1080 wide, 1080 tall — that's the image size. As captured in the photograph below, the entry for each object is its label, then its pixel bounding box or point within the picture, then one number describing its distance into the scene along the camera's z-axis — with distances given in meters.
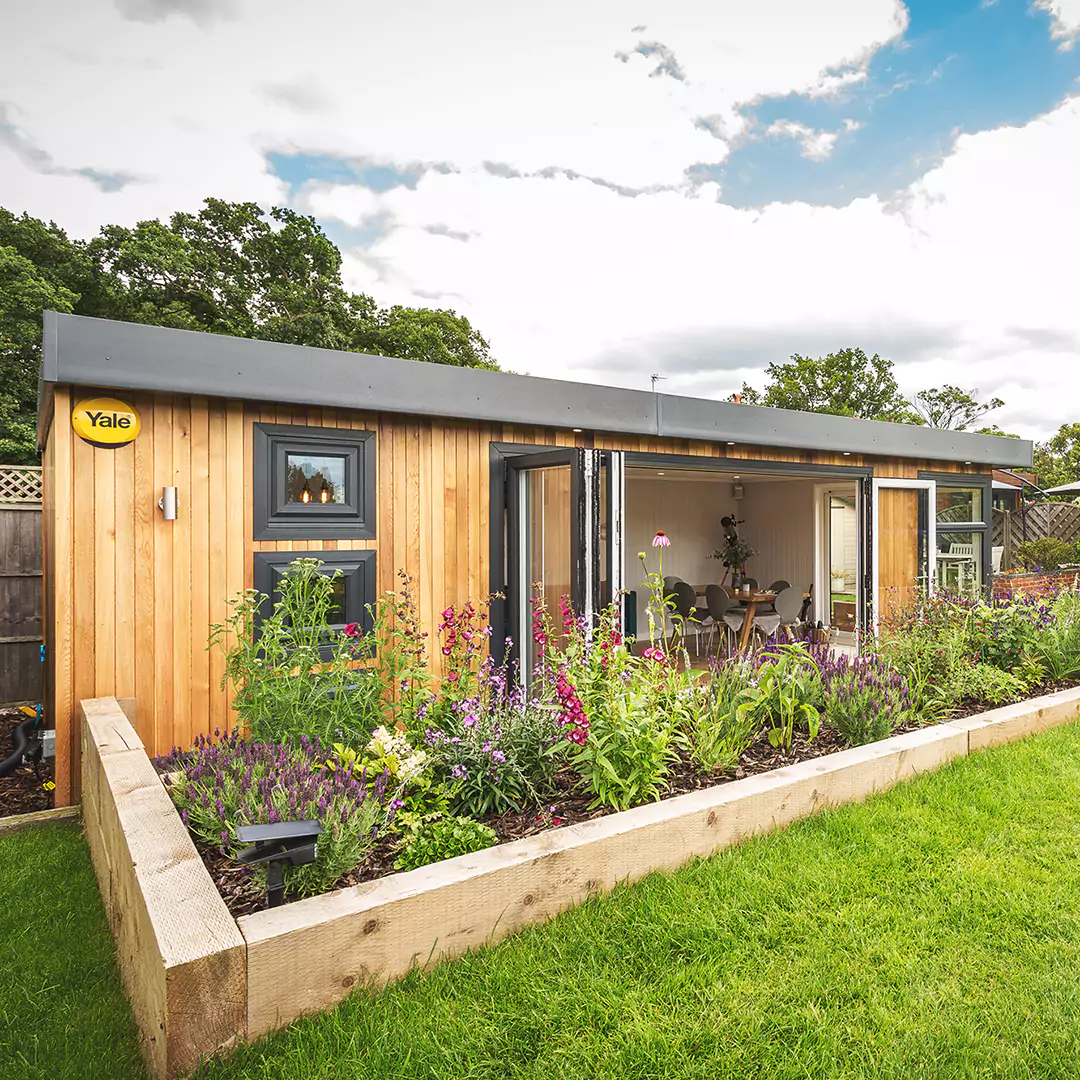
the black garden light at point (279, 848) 1.75
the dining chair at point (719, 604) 8.29
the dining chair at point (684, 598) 8.34
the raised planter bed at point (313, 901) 1.56
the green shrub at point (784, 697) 3.42
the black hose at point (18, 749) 4.03
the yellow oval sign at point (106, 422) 3.45
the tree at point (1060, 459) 20.88
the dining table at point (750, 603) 8.15
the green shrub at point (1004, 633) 4.85
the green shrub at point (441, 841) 2.19
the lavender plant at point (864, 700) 3.50
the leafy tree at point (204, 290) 12.95
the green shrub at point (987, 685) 4.30
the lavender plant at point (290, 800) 2.05
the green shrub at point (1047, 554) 11.91
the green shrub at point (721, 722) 3.03
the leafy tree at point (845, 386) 24.97
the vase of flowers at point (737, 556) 11.59
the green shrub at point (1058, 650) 4.81
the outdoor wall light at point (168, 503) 3.62
